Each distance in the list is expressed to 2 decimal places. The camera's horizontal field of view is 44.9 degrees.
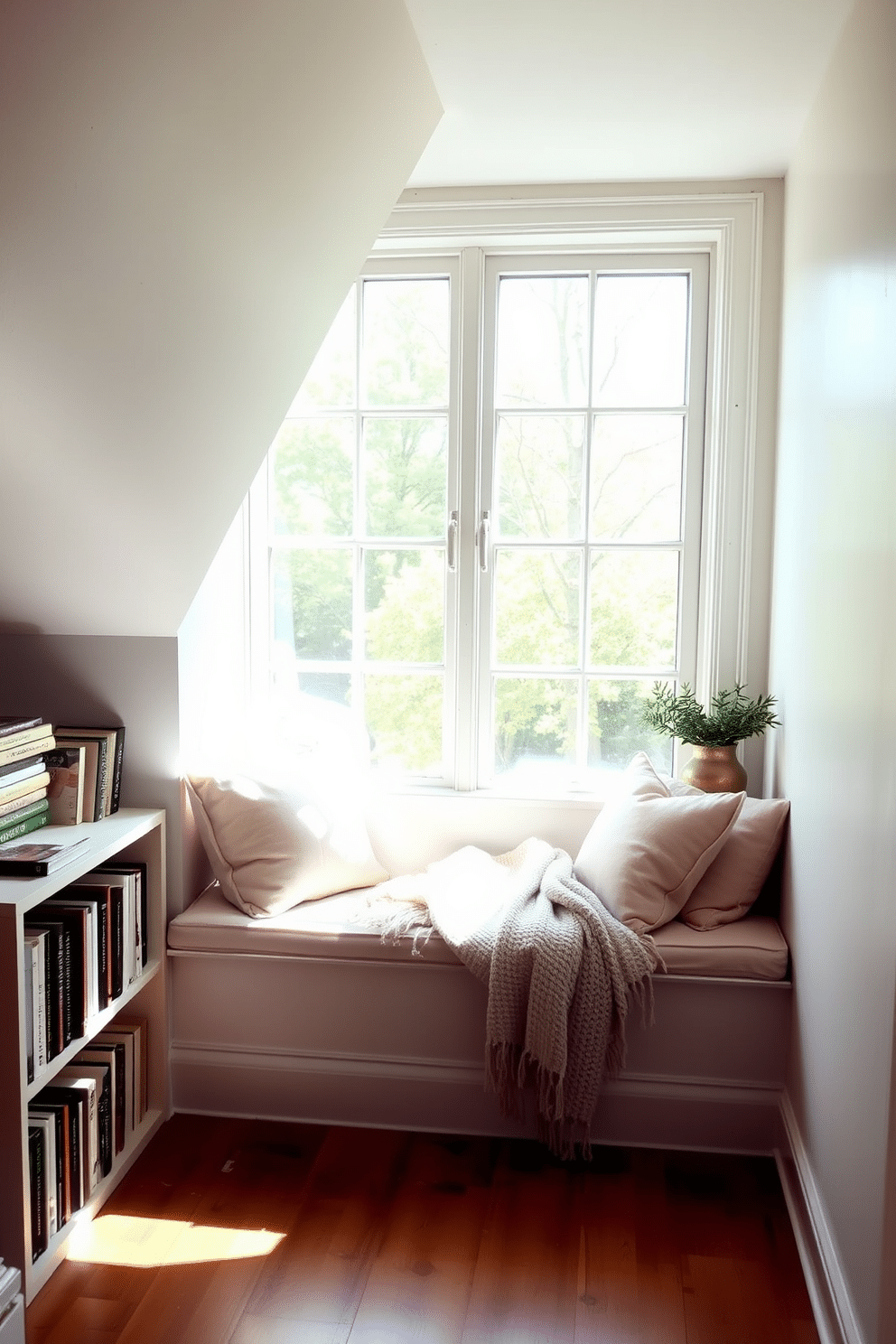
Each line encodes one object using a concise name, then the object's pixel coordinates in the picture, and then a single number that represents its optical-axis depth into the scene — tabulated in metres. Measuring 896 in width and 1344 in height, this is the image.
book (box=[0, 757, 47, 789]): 2.24
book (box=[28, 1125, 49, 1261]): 2.01
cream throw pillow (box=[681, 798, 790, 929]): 2.54
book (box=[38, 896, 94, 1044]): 2.17
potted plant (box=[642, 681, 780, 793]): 2.71
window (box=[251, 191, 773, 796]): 3.03
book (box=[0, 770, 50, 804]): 2.23
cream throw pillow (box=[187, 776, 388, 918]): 2.64
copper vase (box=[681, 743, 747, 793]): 2.77
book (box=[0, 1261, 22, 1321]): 1.62
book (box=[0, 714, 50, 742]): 2.25
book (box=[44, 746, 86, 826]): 2.42
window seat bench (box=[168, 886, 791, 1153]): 2.47
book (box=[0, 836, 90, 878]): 2.03
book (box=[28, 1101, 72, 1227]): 2.09
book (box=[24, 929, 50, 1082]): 2.01
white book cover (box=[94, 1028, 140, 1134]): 2.45
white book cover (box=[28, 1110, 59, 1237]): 2.04
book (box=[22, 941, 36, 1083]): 1.99
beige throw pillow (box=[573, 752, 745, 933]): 2.50
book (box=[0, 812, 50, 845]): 2.25
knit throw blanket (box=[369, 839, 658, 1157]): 2.32
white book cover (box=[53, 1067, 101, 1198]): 2.20
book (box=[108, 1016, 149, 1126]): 2.51
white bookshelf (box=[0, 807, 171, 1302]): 1.91
